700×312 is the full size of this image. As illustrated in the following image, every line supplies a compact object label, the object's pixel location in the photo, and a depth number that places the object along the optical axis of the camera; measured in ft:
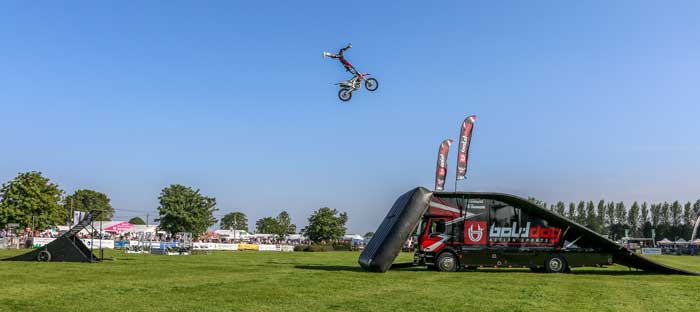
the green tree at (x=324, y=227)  295.79
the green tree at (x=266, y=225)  559.01
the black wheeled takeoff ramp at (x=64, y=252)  85.71
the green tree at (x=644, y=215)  499.10
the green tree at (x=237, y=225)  623.93
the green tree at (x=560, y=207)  501.03
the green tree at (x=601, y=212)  512.22
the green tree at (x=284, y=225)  522.88
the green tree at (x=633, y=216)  499.79
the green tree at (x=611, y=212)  508.94
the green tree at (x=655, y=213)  494.46
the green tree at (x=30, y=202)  218.79
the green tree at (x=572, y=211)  511.81
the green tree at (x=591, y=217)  488.02
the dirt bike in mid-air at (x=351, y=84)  81.10
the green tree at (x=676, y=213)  488.02
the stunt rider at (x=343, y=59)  75.50
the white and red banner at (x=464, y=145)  89.76
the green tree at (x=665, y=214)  491.72
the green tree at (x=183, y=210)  241.55
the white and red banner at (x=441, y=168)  100.66
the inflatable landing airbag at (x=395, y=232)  65.00
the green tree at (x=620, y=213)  506.48
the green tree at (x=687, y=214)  478.59
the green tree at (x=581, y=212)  506.07
